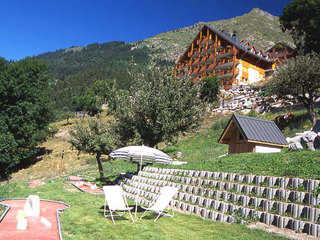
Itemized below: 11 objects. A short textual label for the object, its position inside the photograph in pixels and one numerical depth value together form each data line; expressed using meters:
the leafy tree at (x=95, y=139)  20.86
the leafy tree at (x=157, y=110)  22.06
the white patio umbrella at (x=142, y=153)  11.65
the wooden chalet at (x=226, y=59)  54.47
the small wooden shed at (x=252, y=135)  17.45
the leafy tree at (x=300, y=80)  23.83
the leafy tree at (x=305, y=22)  43.81
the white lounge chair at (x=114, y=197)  9.49
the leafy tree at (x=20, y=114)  33.84
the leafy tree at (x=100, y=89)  93.44
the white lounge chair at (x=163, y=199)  9.54
